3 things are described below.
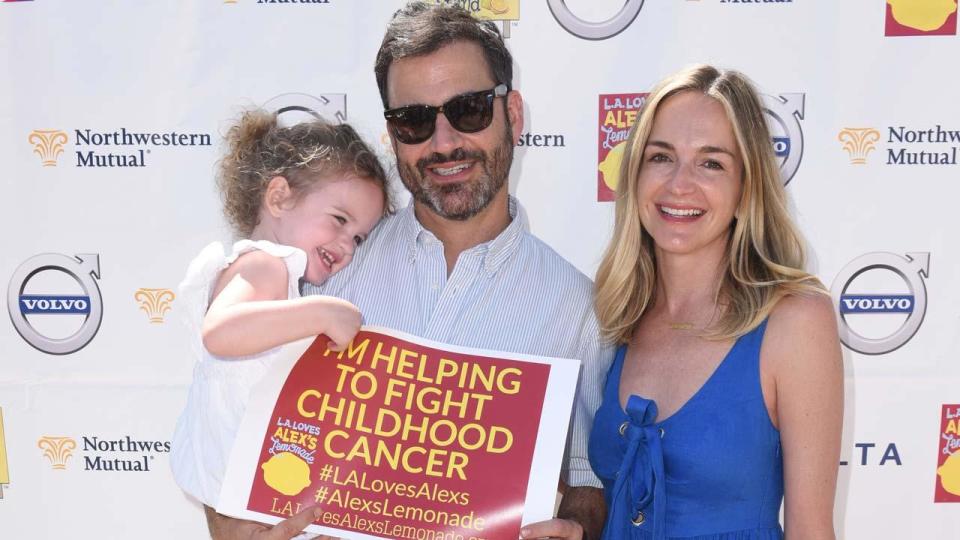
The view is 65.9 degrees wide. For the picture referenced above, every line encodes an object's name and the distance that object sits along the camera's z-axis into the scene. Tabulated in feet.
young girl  5.31
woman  5.68
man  6.56
